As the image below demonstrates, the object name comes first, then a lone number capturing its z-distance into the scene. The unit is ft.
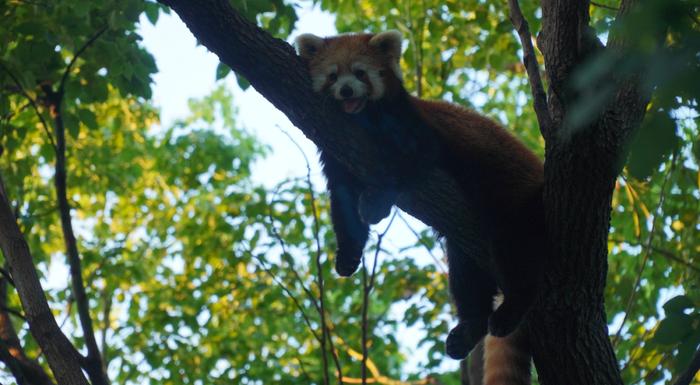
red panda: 22.50
